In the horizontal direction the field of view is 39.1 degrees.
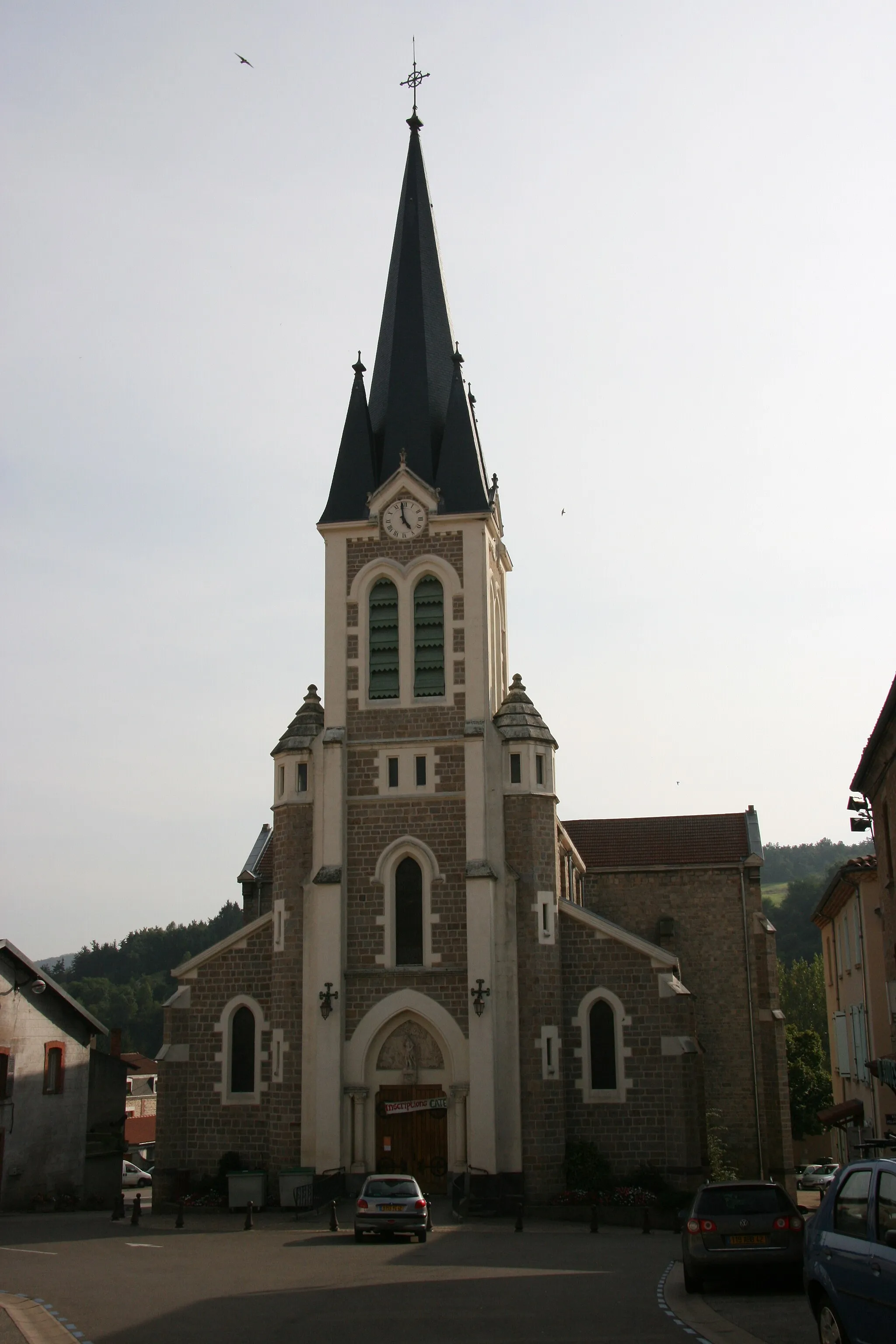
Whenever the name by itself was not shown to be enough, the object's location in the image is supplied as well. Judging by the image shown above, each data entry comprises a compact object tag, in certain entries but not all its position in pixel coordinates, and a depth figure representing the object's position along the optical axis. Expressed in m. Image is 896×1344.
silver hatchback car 21.47
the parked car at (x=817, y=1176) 44.94
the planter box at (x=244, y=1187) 28.03
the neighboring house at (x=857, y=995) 32.19
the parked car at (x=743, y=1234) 14.31
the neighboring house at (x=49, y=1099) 35.31
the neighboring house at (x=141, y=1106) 69.50
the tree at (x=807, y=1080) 56.22
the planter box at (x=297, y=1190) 27.80
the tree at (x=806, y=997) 77.62
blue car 9.09
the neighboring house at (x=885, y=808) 22.53
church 28.89
